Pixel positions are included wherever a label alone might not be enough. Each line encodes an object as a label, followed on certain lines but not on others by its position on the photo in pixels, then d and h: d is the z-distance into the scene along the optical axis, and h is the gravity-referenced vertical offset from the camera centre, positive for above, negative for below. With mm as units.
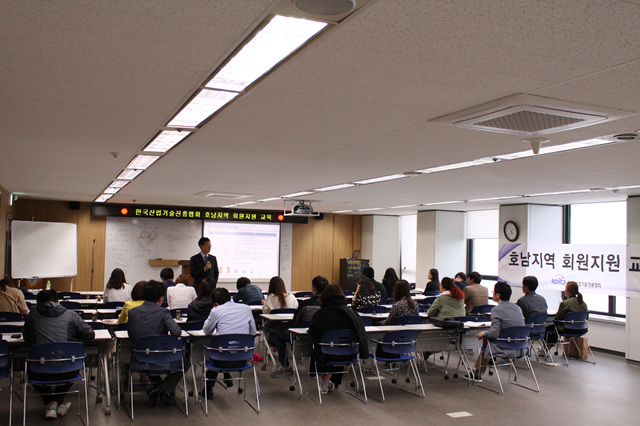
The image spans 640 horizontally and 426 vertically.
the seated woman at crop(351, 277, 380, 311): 9227 -915
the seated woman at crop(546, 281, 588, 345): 9547 -1072
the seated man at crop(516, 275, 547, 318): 8820 -929
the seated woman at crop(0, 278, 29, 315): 7957 -955
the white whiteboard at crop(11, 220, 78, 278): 12500 -371
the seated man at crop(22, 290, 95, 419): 5496 -933
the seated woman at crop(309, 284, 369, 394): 6516 -963
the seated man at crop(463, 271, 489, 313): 9742 -941
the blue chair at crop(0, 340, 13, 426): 5305 -1234
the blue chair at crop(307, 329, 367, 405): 6430 -1262
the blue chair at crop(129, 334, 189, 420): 5676 -1197
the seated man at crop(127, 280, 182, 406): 5869 -944
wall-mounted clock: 12211 +289
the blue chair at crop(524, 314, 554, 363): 8398 -1219
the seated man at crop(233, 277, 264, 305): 9695 -982
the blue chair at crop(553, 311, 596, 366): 9164 -1333
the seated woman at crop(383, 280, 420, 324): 7957 -905
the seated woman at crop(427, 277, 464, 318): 8203 -941
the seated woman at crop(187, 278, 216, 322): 7328 -906
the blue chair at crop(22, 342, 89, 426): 5113 -1203
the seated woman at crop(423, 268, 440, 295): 12023 -917
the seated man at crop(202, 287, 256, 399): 6277 -941
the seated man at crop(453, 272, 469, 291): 11279 -823
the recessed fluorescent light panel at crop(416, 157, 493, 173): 6363 +941
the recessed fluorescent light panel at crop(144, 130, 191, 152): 5270 +969
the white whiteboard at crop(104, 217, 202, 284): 15258 -220
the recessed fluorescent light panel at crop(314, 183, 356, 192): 9414 +934
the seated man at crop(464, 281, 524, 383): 7324 -1052
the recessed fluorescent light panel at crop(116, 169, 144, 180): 8188 +937
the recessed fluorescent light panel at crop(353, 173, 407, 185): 8062 +933
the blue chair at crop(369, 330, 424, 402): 6688 -1295
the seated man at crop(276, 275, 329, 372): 7266 -1014
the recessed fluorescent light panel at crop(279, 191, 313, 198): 10943 +914
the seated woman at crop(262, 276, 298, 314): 8297 -881
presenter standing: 9422 -498
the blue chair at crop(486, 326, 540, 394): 7211 -1314
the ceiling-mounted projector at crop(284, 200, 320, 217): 12906 +712
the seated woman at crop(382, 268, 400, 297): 11234 -776
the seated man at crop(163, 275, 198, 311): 8477 -914
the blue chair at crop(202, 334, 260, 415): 5973 -1261
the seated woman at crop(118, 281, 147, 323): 6461 -706
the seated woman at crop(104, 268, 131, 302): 8883 -871
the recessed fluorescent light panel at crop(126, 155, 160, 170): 6796 +954
